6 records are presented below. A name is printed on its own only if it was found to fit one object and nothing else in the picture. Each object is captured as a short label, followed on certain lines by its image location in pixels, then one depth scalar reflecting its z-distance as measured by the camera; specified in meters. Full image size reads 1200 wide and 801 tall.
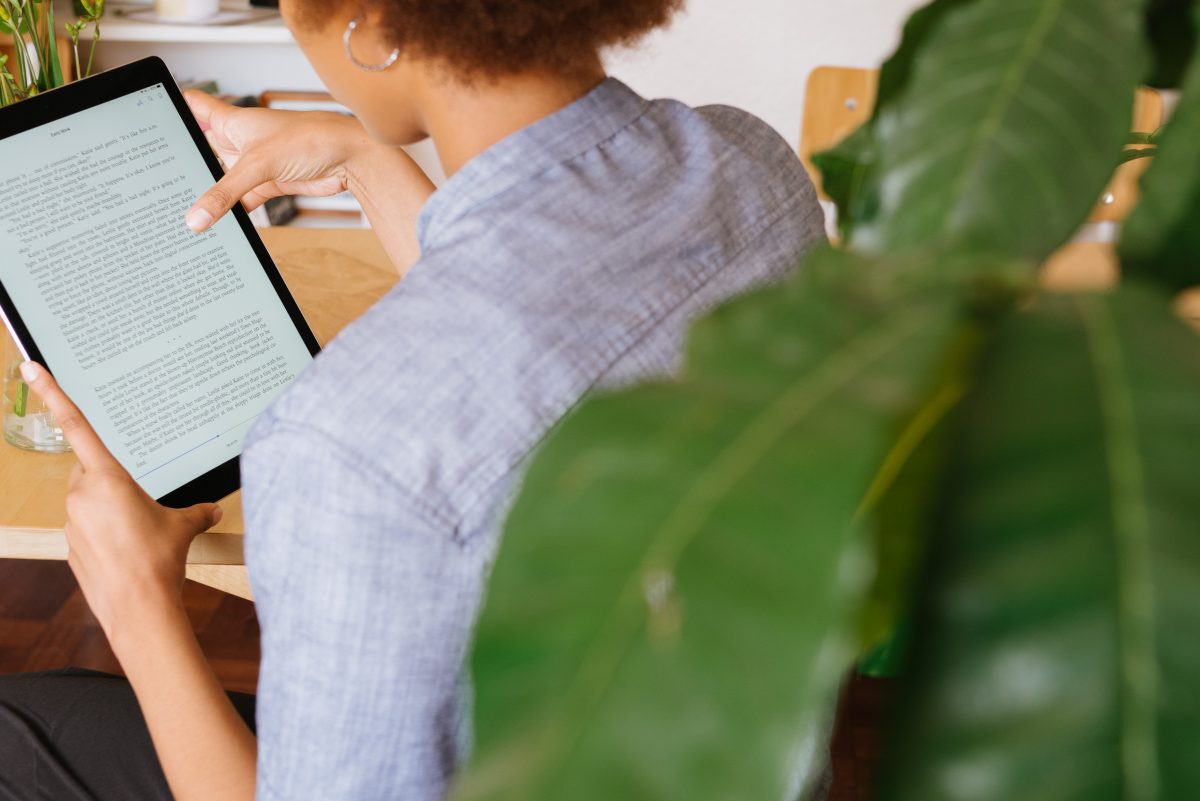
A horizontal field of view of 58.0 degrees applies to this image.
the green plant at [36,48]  0.95
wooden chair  1.71
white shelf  2.15
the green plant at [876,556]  0.17
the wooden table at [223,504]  0.91
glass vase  1.01
